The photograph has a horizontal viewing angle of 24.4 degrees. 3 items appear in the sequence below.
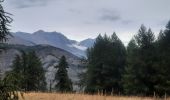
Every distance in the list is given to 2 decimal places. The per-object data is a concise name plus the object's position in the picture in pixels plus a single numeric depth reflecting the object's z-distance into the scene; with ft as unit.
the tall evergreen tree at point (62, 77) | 210.18
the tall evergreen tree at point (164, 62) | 163.88
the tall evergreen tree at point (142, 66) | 175.63
